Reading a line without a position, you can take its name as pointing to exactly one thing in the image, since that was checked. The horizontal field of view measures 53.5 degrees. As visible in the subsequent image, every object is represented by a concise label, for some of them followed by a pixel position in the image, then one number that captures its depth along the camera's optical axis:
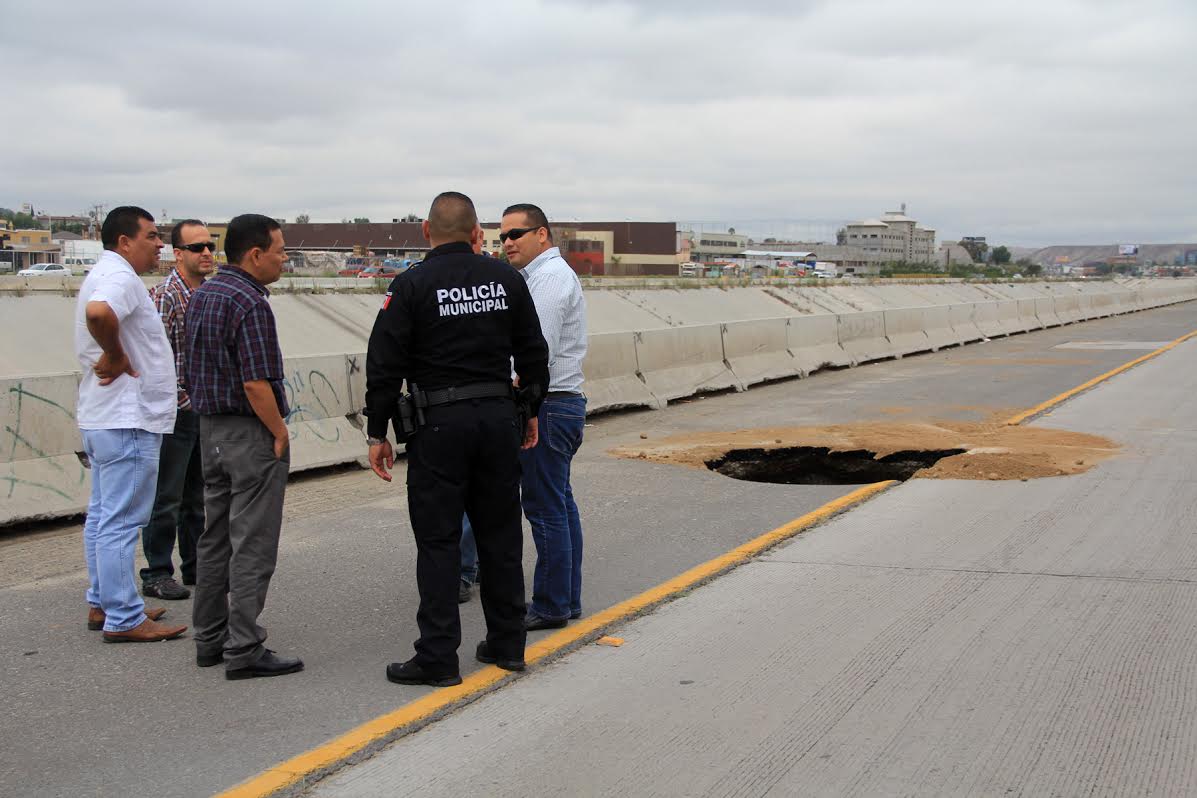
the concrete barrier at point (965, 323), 27.11
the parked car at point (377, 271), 49.30
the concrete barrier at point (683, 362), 15.47
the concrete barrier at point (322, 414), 10.12
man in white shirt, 5.58
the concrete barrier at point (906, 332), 23.62
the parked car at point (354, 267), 52.23
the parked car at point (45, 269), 51.47
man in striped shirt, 5.78
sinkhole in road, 10.82
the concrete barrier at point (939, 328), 25.45
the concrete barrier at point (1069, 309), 36.06
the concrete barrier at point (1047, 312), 34.12
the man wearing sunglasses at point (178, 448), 6.53
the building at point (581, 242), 85.25
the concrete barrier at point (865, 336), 21.69
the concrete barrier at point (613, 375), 14.21
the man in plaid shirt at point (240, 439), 5.15
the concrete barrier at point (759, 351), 17.62
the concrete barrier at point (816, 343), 19.70
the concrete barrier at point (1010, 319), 30.56
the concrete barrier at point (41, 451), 8.07
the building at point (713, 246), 182.12
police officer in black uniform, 4.88
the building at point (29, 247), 79.81
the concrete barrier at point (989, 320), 28.91
